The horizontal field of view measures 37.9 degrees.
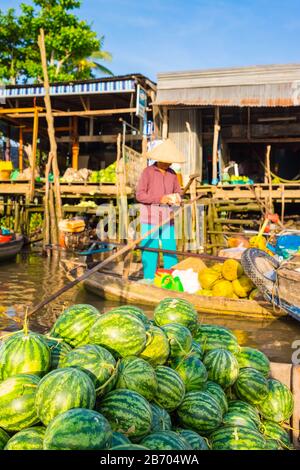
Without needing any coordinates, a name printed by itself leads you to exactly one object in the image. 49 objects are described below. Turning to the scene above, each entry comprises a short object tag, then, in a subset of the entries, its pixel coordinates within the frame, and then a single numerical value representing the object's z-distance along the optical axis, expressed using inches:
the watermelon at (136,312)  83.8
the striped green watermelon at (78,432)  55.0
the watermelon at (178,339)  85.2
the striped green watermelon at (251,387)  89.8
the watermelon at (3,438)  63.1
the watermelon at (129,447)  56.4
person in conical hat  275.3
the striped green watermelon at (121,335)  77.5
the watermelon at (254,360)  96.7
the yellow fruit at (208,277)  288.8
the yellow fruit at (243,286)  278.4
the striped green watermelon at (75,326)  85.9
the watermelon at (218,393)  81.0
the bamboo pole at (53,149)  554.6
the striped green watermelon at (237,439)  72.0
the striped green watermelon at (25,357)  71.3
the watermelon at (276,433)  82.9
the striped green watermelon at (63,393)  60.7
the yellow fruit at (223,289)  278.2
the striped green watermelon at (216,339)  97.3
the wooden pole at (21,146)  779.4
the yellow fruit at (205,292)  283.2
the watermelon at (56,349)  76.1
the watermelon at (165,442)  60.6
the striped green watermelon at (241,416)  78.4
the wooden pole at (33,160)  613.3
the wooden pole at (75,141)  722.8
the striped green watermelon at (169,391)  74.4
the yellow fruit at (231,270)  278.1
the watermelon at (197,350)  89.0
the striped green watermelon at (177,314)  96.3
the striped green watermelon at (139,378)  70.1
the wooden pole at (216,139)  565.9
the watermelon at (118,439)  58.5
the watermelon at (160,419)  67.4
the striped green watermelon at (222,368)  87.9
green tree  839.1
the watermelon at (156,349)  79.4
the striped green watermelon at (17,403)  64.4
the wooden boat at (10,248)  465.3
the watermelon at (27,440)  58.8
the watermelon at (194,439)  67.2
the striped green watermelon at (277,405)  92.5
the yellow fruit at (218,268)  293.6
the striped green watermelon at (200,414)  75.0
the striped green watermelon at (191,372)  81.6
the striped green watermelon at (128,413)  62.9
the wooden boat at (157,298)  260.5
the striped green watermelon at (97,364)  68.0
